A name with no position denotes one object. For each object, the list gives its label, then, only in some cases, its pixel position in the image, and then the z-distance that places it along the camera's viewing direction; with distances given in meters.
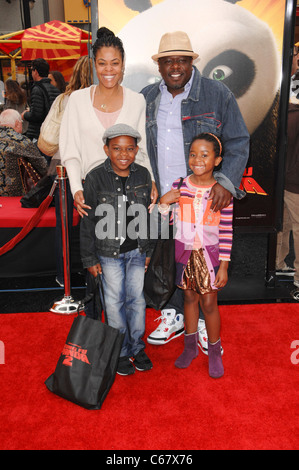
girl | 2.21
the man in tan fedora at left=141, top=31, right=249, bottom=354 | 2.28
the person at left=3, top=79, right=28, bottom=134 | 6.68
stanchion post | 3.17
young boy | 2.24
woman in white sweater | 2.32
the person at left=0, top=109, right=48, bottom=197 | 4.45
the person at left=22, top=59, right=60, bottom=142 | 4.87
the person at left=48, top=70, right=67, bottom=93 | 5.29
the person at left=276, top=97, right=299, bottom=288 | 3.70
